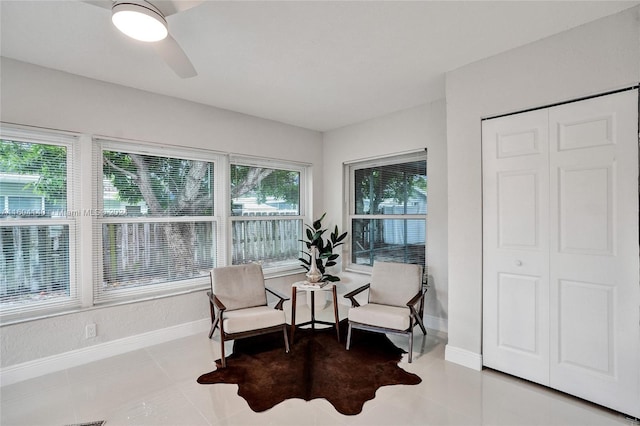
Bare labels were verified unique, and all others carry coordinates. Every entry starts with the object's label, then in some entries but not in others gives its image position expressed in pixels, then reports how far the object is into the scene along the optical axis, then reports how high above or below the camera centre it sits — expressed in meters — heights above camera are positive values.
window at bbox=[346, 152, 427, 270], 3.96 +0.02
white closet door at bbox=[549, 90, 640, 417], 2.05 -0.29
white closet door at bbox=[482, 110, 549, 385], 2.42 -0.28
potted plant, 4.34 -0.51
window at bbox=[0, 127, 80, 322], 2.68 -0.10
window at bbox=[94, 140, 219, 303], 3.17 -0.09
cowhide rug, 2.35 -1.40
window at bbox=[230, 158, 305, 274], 4.19 -0.02
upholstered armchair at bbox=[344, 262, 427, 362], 2.94 -0.99
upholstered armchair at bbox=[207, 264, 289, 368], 2.89 -0.99
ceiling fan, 1.49 +0.97
